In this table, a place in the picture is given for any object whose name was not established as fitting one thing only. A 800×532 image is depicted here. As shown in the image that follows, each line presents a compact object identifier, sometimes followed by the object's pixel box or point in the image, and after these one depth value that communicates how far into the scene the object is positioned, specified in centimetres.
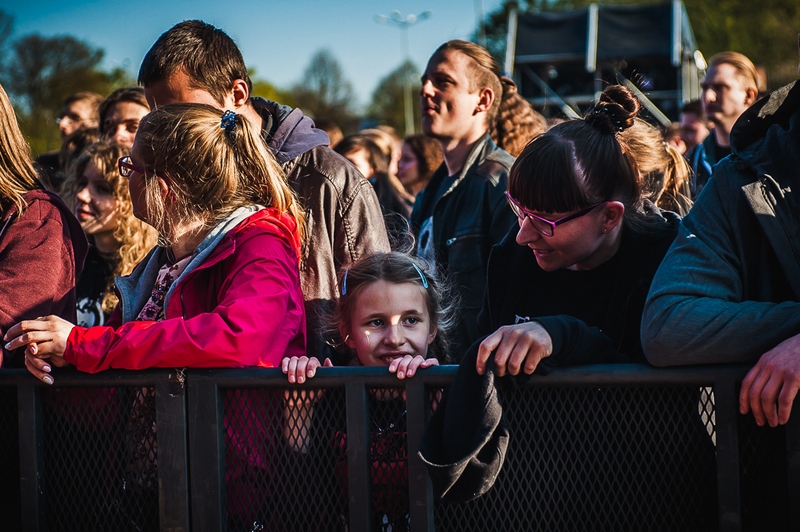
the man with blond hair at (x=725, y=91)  596
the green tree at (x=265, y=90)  4375
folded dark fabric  179
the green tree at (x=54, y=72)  3228
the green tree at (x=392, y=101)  6344
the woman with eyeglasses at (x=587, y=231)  244
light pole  4105
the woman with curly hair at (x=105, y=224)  427
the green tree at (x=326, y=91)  6850
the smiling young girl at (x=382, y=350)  198
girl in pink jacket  217
